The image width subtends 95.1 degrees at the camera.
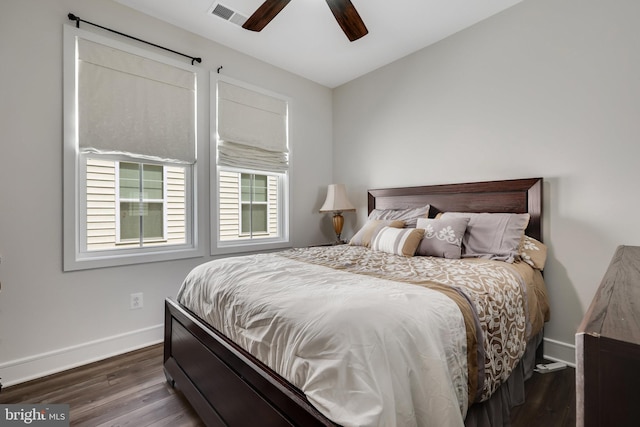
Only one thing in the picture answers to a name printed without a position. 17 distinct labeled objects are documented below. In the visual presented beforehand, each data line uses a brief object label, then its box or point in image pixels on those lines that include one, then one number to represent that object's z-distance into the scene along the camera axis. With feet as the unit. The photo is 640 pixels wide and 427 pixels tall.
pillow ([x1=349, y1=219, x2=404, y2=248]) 8.84
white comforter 2.70
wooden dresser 1.46
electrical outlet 8.01
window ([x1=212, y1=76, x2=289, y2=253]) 9.80
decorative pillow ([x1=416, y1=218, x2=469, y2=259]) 7.19
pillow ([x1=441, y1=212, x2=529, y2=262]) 6.77
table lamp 11.29
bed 2.81
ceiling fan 6.30
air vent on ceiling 7.85
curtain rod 7.04
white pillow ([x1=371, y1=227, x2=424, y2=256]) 7.48
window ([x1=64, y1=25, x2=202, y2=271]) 7.19
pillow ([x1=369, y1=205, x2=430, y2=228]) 9.08
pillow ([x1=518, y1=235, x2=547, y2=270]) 6.79
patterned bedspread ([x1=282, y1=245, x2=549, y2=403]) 3.98
